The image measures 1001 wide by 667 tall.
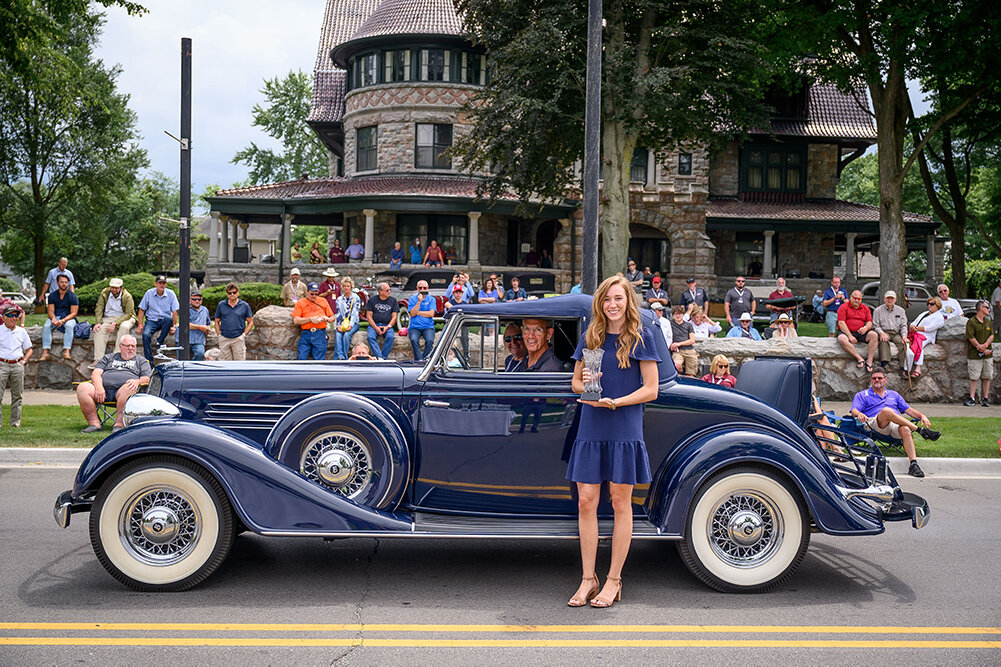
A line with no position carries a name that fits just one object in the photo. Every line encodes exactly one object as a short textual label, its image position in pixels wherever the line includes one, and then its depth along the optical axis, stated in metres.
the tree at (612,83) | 20.14
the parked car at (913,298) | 26.82
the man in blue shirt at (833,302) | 18.19
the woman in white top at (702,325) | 15.52
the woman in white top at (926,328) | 15.08
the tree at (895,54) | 20.23
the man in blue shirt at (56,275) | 15.28
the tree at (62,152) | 37.50
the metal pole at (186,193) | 12.72
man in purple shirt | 9.71
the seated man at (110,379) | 11.04
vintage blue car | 5.31
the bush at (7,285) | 49.17
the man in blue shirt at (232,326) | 14.23
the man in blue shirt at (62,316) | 14.96
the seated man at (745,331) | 15.69
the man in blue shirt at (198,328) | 14.11
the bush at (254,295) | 21.27
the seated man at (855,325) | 14.87
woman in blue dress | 5.09
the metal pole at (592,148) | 11.42
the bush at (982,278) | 48.06
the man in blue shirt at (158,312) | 14.23
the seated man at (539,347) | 5.87
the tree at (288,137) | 60.34
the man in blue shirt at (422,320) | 14.88
